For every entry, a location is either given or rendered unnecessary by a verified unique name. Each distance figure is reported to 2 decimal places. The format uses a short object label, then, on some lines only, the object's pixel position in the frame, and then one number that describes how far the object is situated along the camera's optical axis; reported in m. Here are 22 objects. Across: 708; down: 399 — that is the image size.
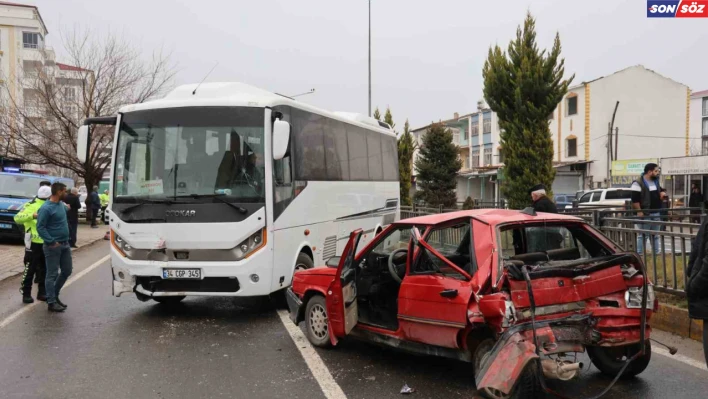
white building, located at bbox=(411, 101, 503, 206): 53.50
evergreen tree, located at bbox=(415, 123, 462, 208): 34.69
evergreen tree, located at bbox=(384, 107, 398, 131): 37.62
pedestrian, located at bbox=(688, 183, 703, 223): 22.89
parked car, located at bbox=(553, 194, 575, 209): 36.50
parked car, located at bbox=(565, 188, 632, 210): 28.35
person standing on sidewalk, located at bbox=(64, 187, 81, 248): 17.41
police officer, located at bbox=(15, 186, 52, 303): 8.91
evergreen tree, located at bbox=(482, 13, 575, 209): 17.97
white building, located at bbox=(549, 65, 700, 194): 44.03
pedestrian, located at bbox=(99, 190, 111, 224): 31.52
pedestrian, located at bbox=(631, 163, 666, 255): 10.83
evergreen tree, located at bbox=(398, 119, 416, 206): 31.94
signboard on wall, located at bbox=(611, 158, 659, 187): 35.19
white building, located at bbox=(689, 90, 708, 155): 68.75
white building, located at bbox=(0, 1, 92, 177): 28.28
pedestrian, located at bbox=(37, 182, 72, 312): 8.16
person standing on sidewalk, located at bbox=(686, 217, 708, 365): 3.75
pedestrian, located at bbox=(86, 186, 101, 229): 26.95
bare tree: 27.97
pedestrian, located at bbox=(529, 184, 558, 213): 9.53
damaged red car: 4.25
